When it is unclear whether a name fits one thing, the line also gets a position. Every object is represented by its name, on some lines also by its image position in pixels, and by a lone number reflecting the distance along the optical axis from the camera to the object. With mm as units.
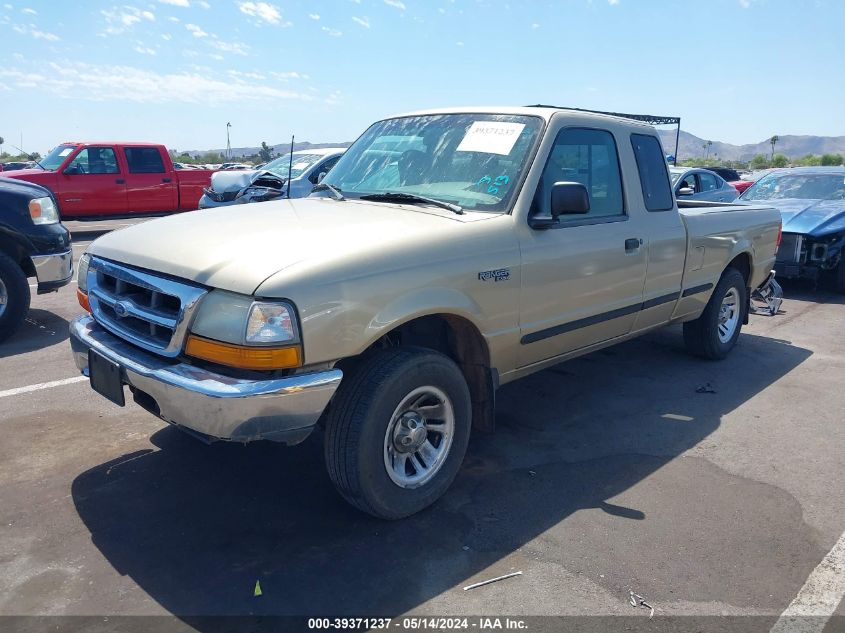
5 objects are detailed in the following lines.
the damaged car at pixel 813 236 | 9117
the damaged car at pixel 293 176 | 7469
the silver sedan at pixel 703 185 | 11016
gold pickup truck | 2912
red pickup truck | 13945
